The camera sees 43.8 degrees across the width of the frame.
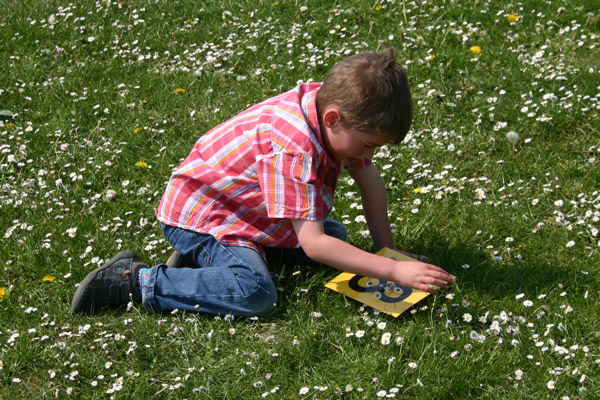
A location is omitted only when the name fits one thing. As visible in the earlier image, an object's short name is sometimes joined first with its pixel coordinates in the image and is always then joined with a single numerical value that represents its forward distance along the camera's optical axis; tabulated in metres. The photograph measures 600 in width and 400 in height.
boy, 2.87
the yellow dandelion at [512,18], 5.32
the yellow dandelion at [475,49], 5.02
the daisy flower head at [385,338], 2.92
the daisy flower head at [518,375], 2.74
